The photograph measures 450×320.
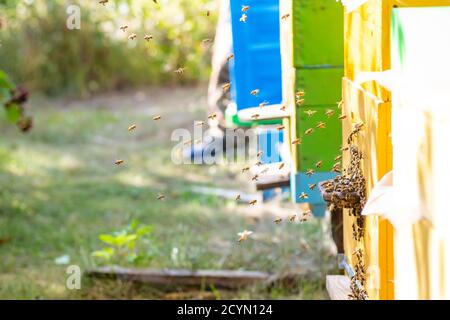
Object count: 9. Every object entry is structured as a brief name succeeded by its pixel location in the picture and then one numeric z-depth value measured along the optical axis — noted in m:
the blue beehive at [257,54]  4.01
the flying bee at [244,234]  3.10
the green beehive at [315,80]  3.62
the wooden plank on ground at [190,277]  4.70
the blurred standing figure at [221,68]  5.72
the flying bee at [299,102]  3.46
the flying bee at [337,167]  3.09
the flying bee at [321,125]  3.35
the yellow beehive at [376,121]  2.46
